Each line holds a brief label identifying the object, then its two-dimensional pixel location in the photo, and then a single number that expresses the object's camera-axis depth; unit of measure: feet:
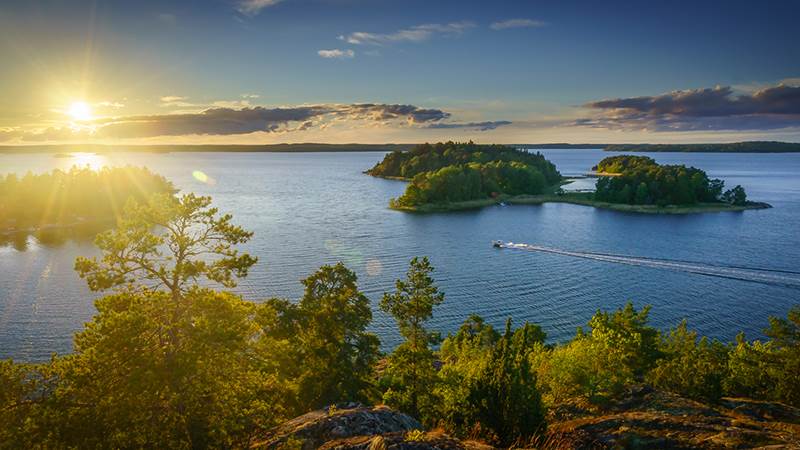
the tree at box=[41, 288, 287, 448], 50.08
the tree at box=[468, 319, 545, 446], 66.64
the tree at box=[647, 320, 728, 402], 96.31
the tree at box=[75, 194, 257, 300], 56.59
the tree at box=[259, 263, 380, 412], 95.61
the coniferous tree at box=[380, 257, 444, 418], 102.22
